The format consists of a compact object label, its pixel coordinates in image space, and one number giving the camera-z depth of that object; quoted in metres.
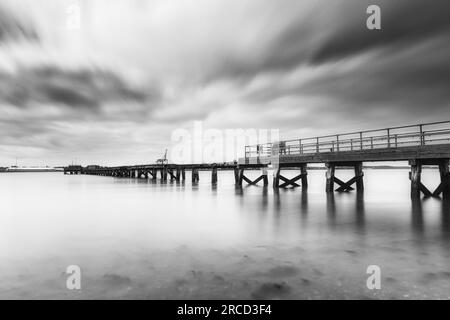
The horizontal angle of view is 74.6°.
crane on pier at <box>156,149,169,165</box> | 122.55
